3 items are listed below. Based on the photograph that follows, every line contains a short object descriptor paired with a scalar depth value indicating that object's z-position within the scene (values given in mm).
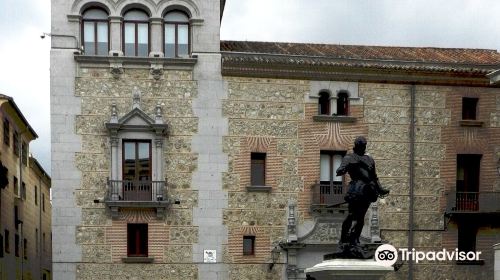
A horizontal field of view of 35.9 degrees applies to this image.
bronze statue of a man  13523
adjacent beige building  38031
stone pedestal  13008
